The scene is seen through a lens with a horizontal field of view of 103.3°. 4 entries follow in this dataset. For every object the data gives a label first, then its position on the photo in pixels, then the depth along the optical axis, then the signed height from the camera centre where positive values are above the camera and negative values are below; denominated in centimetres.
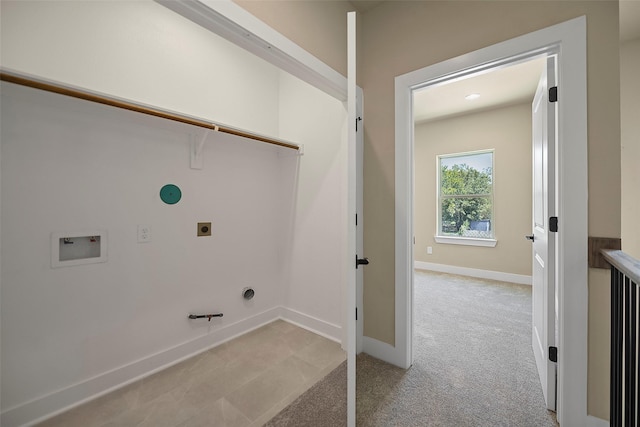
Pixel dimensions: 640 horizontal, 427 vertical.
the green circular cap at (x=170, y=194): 195 +16
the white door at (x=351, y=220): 115 -3
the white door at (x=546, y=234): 146 -12
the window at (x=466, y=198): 434 +30
